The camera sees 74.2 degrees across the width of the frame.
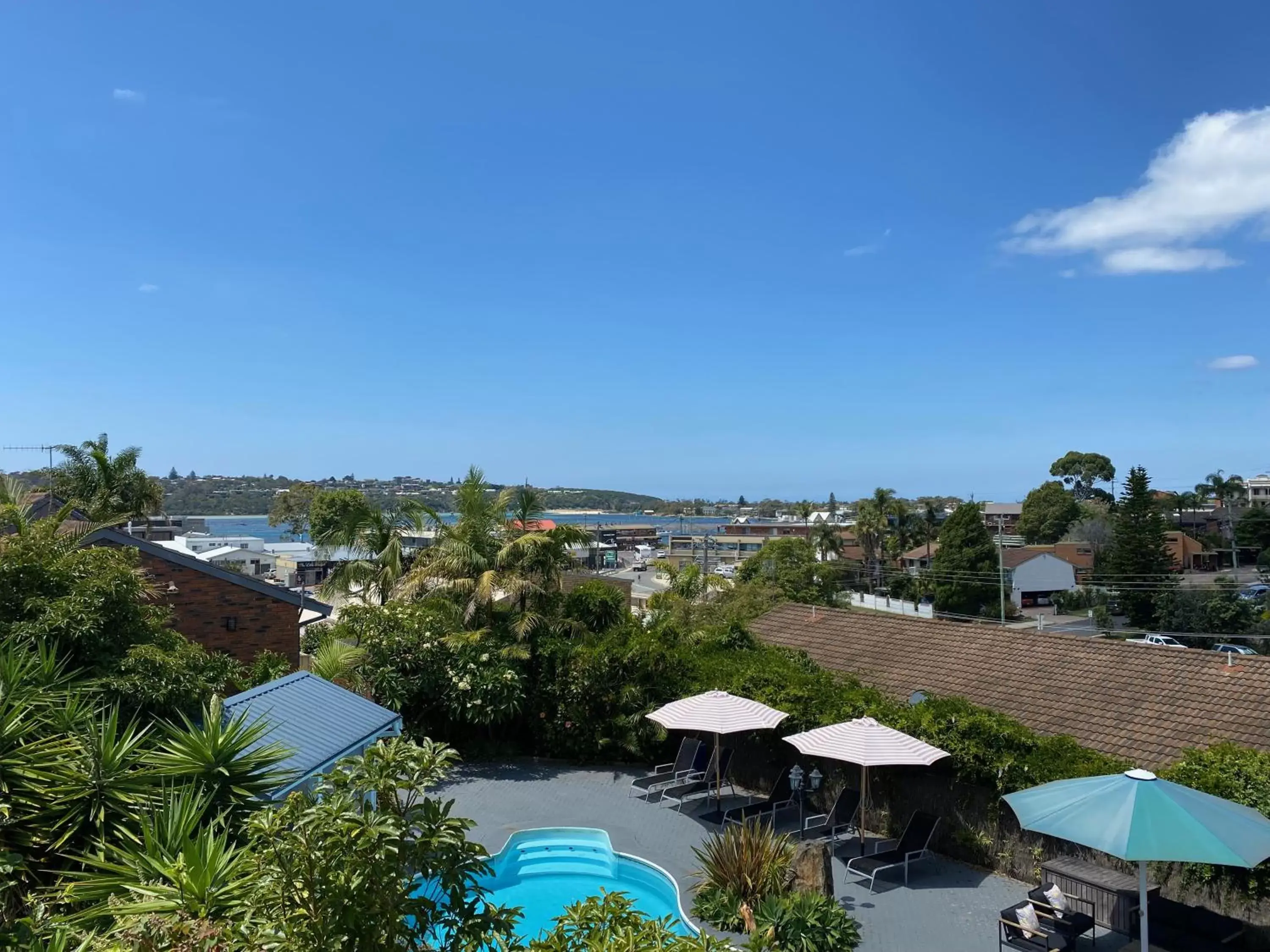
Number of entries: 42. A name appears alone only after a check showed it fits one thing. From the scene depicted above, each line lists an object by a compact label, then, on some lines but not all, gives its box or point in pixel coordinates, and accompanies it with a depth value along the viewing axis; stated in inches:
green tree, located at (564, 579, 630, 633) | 654.5
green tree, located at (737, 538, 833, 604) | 1879.9
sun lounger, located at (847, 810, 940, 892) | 404.5
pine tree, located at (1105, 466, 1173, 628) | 1994.3
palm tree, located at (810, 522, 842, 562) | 2669.8
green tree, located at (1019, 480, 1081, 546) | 3270.2
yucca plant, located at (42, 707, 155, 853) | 243.3
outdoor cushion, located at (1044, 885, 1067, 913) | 339.3
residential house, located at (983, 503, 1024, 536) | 3742.6
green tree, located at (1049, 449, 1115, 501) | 4345.5
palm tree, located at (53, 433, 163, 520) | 1026.7
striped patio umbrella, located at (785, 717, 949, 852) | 398.0
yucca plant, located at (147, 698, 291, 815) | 264.8
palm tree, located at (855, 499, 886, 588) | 2564.0
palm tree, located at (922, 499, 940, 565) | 2738.7
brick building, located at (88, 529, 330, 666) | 677.3
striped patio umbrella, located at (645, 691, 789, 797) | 468.1
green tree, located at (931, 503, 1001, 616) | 2098.9
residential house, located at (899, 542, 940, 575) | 2795.3
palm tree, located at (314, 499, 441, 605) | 808.9
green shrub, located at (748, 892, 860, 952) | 328.2
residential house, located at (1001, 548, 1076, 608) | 2389.3
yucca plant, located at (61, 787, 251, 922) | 191.9
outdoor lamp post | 459.2
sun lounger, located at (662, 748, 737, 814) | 529.0
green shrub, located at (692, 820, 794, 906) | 365.7
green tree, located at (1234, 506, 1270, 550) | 2780.5
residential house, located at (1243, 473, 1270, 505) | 4906.5
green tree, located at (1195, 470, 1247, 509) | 3831.2
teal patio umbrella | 255.6
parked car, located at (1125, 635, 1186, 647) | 1483.8
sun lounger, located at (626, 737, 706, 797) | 543.8
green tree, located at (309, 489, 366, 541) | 2738.7
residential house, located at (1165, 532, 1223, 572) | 2810.0
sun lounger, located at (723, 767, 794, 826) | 488.1
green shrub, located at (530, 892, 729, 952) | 142.7
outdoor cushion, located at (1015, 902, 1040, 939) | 319.3
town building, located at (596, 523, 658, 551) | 5324.8
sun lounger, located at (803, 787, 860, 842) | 452.8
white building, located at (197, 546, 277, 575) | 2032.1
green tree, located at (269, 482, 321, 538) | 3902.6
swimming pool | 407.2
